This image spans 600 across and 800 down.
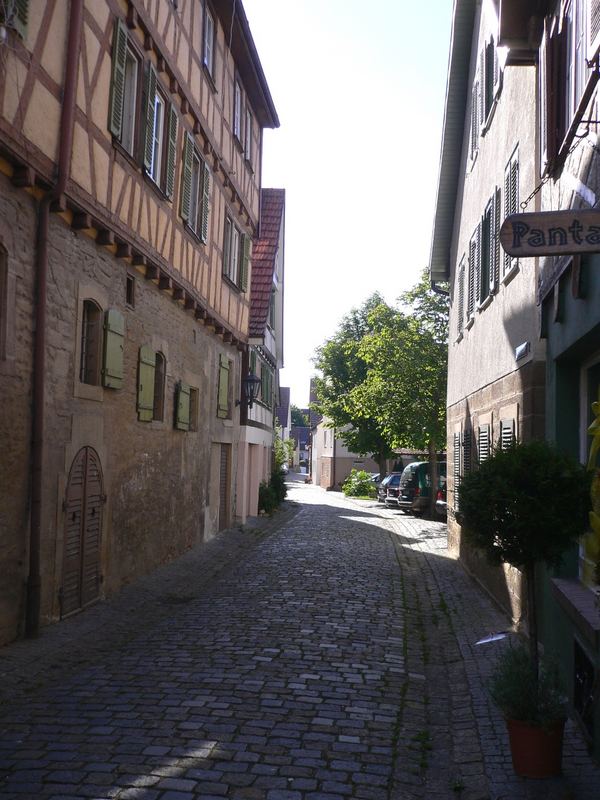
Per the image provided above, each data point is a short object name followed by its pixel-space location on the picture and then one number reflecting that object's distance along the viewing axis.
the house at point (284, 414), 80.25
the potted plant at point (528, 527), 5.02
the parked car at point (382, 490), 35.79
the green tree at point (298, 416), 134.21
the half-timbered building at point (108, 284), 8.14
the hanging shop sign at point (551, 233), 4.54
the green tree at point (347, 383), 43.72
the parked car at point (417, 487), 28.61
